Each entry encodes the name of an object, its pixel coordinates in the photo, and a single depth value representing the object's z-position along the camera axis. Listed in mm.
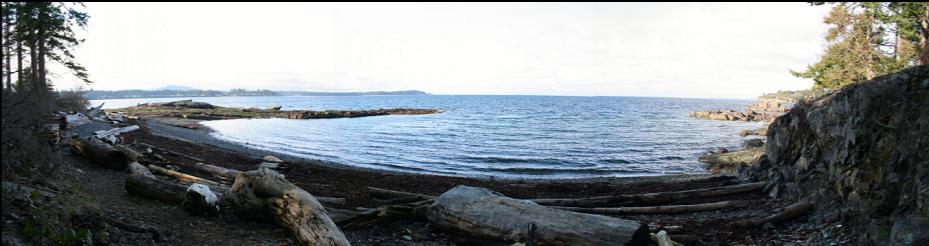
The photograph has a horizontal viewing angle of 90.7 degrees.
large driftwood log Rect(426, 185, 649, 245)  7516
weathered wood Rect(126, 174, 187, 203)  9094
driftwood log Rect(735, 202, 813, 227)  9492
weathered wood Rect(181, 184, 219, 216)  8531
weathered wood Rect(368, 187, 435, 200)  13000
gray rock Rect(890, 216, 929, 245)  6309
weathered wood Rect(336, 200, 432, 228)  9156
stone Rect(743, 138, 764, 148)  26719
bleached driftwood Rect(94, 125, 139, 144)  16428
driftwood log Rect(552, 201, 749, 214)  11344
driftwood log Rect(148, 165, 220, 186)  11703
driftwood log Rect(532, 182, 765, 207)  12227
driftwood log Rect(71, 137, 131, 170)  11781
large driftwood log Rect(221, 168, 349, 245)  7363
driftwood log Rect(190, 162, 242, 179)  13727
